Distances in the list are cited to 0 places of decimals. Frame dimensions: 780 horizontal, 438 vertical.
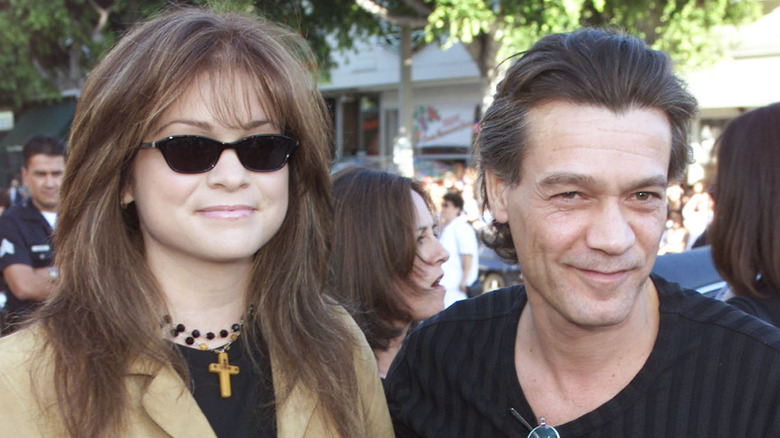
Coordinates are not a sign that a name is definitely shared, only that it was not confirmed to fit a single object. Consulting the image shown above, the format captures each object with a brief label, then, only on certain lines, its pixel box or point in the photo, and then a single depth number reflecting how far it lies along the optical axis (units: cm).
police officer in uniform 476
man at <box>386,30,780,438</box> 178
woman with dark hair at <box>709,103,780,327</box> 256
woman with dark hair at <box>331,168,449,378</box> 311
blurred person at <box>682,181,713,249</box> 841
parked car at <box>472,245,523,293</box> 1041
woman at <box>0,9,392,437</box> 172
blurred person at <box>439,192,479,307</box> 730
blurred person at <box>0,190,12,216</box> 869
